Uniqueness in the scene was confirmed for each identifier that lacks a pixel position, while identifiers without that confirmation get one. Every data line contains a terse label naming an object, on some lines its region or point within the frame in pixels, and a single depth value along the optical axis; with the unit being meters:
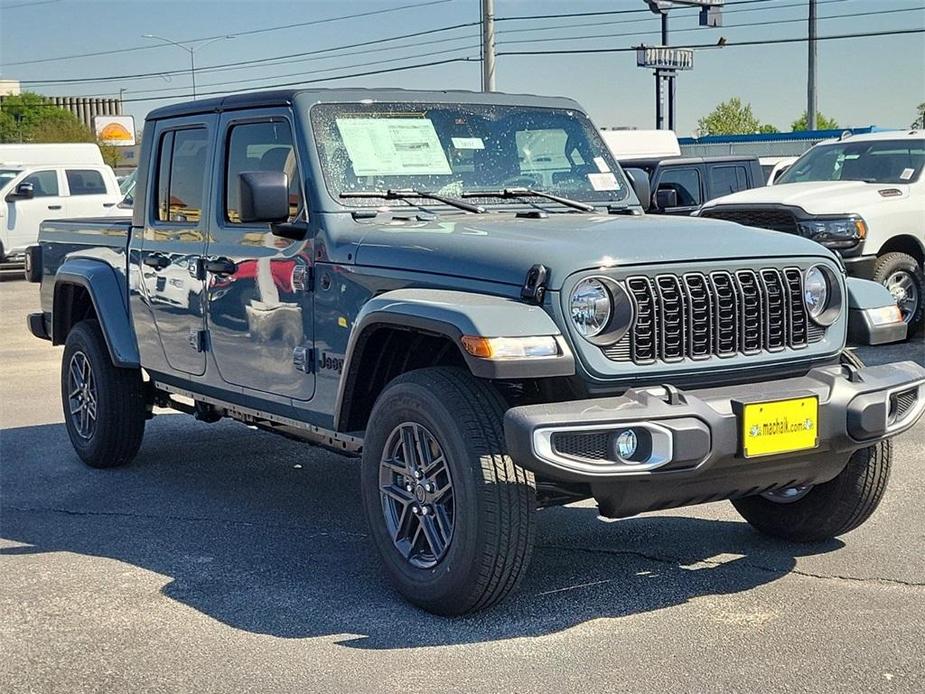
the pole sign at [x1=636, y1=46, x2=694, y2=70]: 47.28
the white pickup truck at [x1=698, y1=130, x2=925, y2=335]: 11.91
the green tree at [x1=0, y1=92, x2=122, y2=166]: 90.97
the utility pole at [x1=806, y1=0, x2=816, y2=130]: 43.22
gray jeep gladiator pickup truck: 4.56
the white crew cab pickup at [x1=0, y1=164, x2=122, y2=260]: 23.00
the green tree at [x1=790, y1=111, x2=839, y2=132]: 105.15
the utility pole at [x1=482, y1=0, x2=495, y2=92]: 29.69
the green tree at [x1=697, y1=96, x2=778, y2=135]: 100.19
